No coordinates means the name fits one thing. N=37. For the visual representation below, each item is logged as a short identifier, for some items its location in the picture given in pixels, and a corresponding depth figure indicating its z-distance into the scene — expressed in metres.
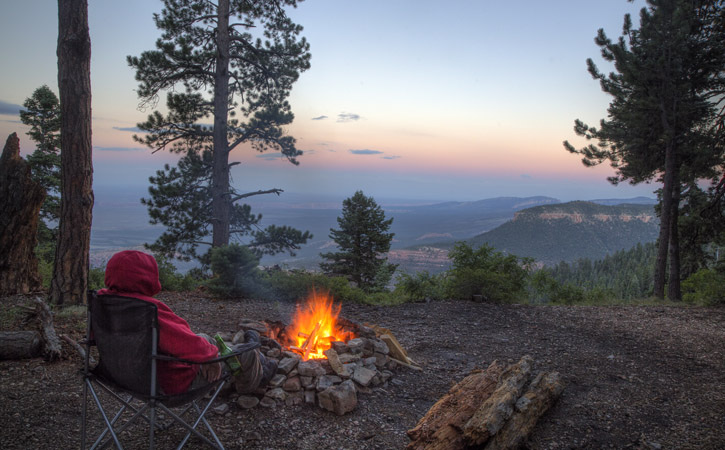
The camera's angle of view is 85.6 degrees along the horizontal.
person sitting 2.46
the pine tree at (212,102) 10.30
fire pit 3.54
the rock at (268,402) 3.46
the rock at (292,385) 3.64
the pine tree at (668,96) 9.52
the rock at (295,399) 3.52
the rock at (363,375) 3.88
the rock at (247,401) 3.43
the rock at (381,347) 4.43
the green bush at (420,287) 8.16
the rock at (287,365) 3.76
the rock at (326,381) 3.61
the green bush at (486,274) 7.93
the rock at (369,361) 4.21
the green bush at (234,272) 7.14
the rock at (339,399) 3.44
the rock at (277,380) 3.62
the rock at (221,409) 3.35
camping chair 2.31
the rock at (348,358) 4.14
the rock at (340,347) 4.30
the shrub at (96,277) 7.95
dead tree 6.51
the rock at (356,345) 4.31
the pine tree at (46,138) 11.96
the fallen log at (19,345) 3.79
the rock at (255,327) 4.43
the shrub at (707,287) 7.73
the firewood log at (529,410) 2.67
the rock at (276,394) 3.53
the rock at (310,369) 3.76
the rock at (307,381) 3.69
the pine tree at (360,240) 13.73
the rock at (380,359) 4.32
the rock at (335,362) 3.89
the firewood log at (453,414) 2.65
